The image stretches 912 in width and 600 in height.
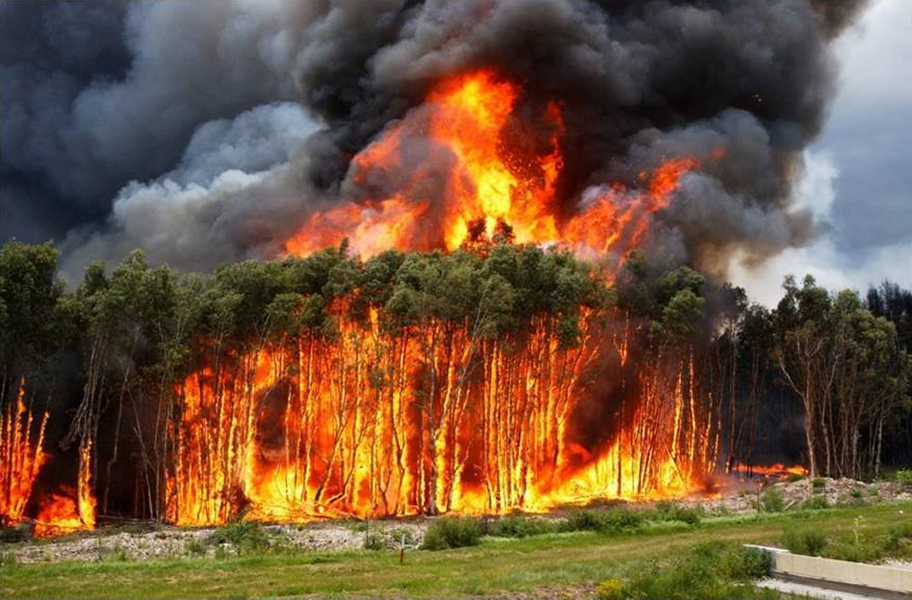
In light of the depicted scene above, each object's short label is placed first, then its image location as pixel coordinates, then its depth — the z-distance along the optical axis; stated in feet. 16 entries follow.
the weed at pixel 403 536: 87.18
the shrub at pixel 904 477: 144.50
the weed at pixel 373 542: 84.23
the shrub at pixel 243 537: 83.11
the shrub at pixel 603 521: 95.45
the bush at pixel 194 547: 81.87
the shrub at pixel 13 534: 99.04
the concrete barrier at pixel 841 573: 47.61
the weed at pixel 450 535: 82.58
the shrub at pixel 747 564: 55.67
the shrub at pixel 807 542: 65.16
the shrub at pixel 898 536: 69.07
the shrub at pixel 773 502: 116.67
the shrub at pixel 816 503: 117.80
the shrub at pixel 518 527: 91.81
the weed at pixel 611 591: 49.29
